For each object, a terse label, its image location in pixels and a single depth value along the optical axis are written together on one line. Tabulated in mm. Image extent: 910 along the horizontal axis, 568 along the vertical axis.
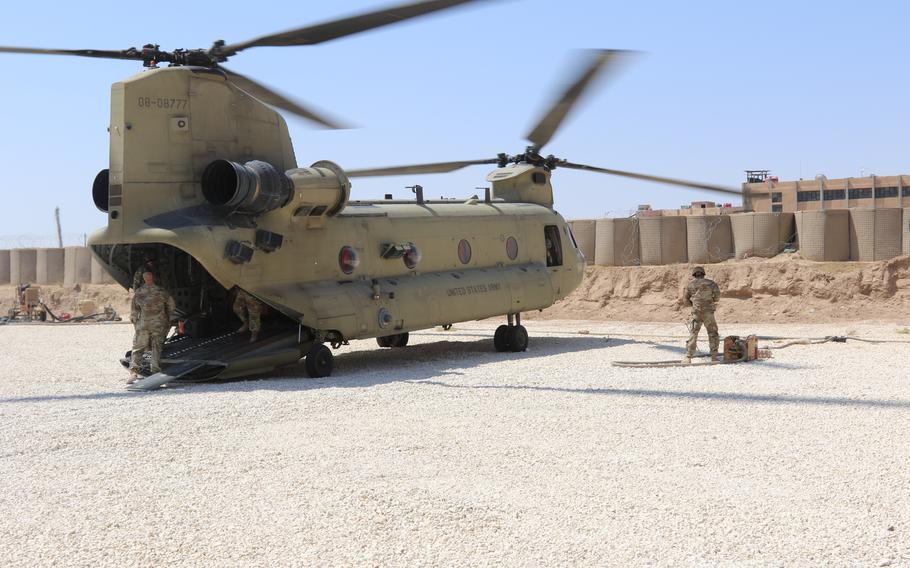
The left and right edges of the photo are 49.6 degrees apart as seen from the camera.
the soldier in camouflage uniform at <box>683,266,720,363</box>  13609
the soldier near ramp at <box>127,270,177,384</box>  12047
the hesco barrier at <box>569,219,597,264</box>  25812
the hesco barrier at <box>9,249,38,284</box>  35625
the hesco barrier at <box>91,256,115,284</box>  33094
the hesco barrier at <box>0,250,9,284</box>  36438
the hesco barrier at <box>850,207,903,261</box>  22297
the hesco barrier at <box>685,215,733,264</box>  24141
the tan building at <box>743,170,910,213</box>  62656
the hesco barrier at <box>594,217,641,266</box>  25094
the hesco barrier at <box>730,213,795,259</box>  23797
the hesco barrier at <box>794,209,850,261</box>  22781
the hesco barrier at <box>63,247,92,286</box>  33562
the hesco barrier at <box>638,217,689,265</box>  24500
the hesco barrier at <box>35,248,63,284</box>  34688
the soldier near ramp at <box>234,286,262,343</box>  12773
